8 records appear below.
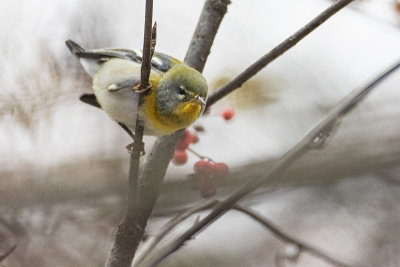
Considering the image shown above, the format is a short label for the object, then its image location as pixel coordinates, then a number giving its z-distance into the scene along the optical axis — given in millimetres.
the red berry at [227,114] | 5629
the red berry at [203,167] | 4598
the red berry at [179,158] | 5238
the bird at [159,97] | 4324
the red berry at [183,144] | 5285
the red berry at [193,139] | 5324
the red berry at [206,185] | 4410
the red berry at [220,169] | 4463
